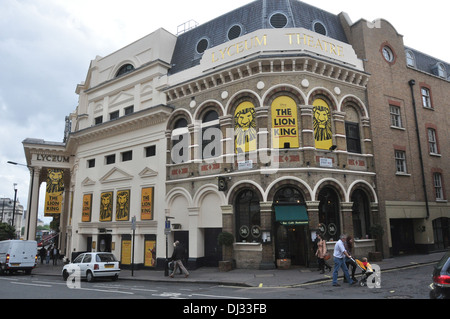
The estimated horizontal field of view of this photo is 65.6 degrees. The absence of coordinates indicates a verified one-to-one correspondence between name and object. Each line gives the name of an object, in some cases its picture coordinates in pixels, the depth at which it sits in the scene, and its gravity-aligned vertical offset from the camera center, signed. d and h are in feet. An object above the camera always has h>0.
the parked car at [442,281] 21.43 -3.32
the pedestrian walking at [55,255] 98.78 -5.86
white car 55.98 -5.27
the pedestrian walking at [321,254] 50.60 -3.59
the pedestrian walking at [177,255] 56.95 -3.77
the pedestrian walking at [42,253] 105.40 -5.62
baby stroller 39.04 -4.83
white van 71.87 -4.31
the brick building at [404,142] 70.95 +18.41
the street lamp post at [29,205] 105.20 +8.79
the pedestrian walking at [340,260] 40.24 -3.56
